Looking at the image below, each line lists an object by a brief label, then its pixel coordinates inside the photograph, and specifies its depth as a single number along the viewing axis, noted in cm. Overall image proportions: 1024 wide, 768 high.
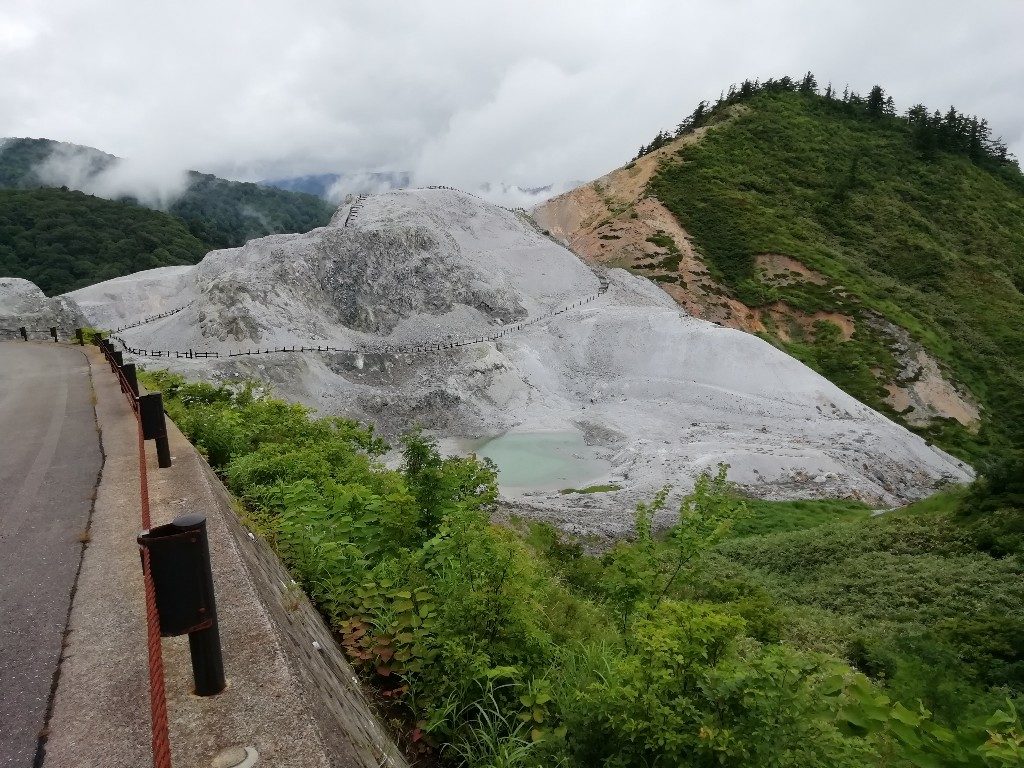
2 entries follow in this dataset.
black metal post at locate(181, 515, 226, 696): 327
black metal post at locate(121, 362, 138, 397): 1105
